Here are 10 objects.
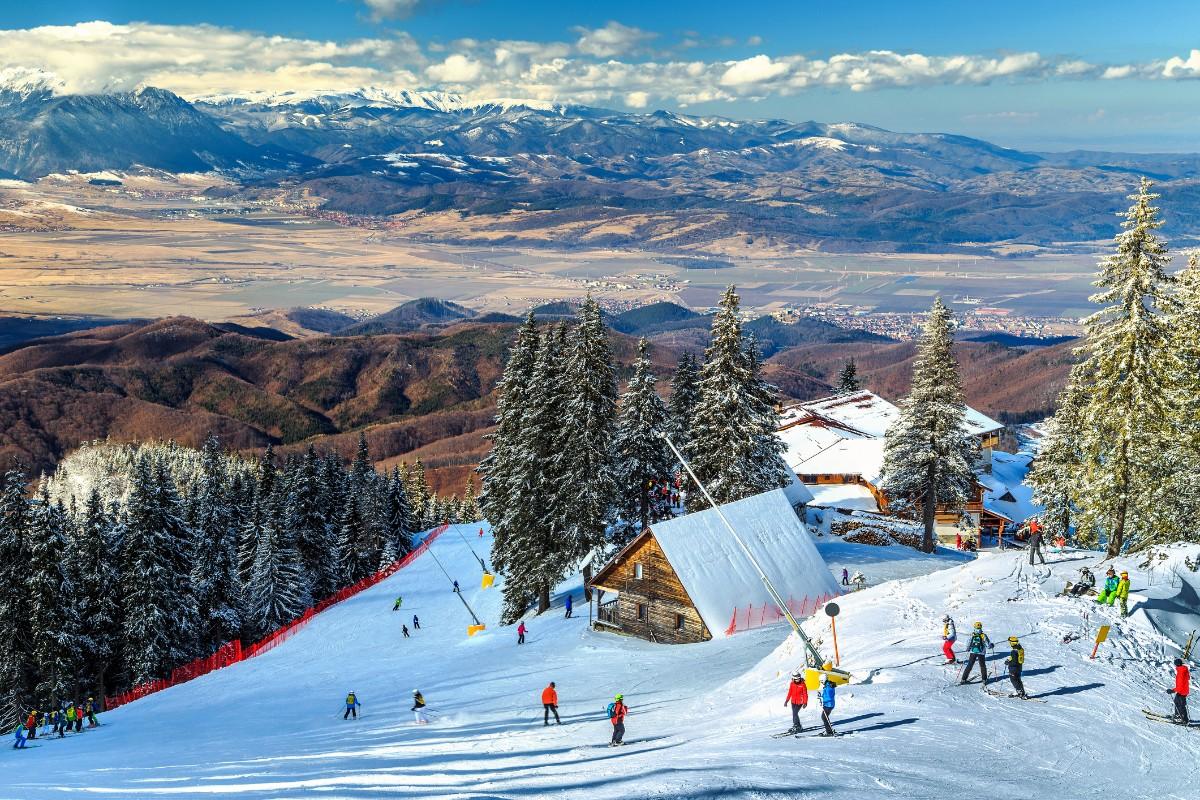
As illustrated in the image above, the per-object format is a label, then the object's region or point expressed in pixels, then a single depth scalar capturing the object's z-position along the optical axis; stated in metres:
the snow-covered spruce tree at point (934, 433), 50.34
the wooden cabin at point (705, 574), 37.53
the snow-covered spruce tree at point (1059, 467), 47.66
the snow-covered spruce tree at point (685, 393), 53.72
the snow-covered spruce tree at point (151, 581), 52.44
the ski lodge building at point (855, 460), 70.81
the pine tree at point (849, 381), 96.62
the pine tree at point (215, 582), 59.84
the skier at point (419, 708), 29.71
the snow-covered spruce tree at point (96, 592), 51.56
